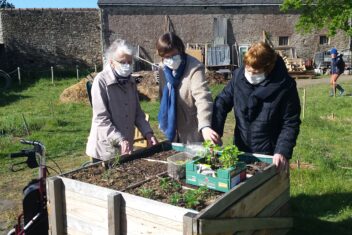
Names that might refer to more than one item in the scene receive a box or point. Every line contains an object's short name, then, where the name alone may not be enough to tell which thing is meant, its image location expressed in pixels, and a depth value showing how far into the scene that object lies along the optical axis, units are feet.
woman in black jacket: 10.38
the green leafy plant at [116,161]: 10.28
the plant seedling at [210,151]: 9.37
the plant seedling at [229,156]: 8.95
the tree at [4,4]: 177.88
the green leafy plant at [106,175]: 9.42
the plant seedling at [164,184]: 8.78
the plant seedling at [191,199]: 7.79
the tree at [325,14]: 57.19
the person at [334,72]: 45.65
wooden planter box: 7.43
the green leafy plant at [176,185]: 8.91
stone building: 79.05
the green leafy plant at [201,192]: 8.22
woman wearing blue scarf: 11.62
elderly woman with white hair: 11.36
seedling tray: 8.50
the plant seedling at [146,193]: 8.28
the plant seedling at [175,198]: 7.90
